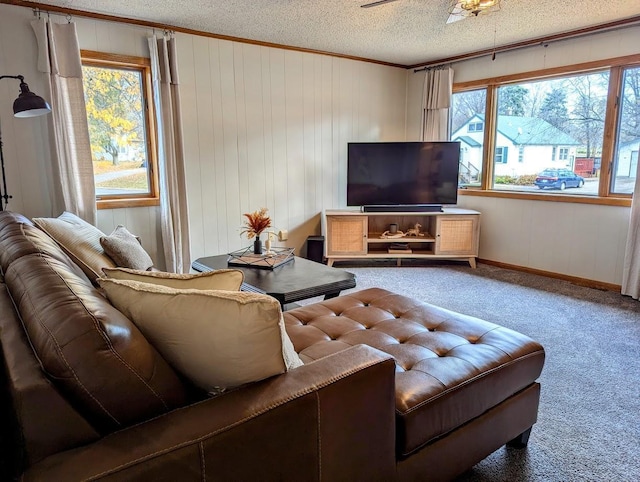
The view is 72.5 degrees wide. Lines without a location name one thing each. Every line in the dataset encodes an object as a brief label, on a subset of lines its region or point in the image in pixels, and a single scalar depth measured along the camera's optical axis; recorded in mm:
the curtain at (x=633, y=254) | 3696
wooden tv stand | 4863
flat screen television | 4988
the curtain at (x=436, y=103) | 5176
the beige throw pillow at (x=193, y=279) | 1270
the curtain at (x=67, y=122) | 3264
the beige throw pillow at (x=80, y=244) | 2104
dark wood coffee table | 2508
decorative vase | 3281
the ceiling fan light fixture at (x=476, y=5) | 2713
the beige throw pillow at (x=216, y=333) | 1012
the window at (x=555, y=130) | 3924
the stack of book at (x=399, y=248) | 5047
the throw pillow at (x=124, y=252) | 2469
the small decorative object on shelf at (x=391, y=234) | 5070
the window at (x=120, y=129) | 3682
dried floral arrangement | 3133
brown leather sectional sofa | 832
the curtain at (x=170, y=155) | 3770
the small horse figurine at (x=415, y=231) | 5141
